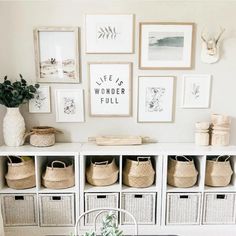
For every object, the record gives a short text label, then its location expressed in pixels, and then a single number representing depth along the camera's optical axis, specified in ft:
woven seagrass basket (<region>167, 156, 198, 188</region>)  7.54
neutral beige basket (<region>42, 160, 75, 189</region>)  7.46
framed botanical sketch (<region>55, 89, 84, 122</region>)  8.21
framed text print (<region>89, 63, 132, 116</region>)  8.11
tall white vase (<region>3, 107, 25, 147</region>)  7.80
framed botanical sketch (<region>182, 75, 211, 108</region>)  8.19
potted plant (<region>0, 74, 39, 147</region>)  7.68
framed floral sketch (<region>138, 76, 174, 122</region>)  8.18
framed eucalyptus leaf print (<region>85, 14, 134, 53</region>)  7.86
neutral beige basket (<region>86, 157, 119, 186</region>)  7.54
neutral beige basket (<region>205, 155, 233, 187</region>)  7.64
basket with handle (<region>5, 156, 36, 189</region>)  7.44
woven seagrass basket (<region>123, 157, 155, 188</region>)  7.51
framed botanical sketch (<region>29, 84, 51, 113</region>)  8.18
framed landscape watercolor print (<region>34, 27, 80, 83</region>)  7.89
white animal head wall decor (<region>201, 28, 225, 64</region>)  7.91
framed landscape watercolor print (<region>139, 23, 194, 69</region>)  7.91
